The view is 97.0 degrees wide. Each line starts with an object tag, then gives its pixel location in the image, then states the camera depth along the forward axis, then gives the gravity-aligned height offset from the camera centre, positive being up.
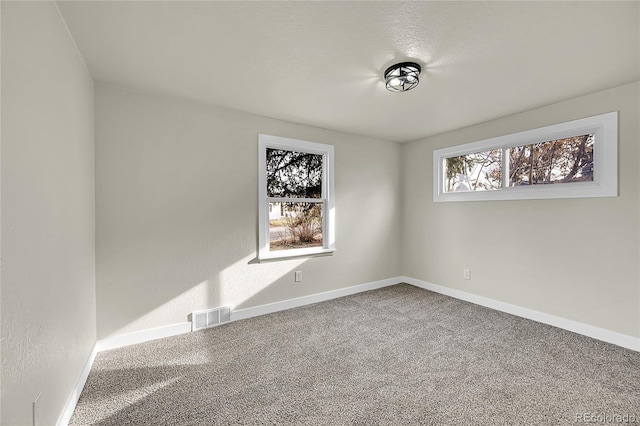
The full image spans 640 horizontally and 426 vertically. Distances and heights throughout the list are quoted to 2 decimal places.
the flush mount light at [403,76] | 2.17 +1.08
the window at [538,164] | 2.68 +0.53
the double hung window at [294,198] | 3.36 +0.16
